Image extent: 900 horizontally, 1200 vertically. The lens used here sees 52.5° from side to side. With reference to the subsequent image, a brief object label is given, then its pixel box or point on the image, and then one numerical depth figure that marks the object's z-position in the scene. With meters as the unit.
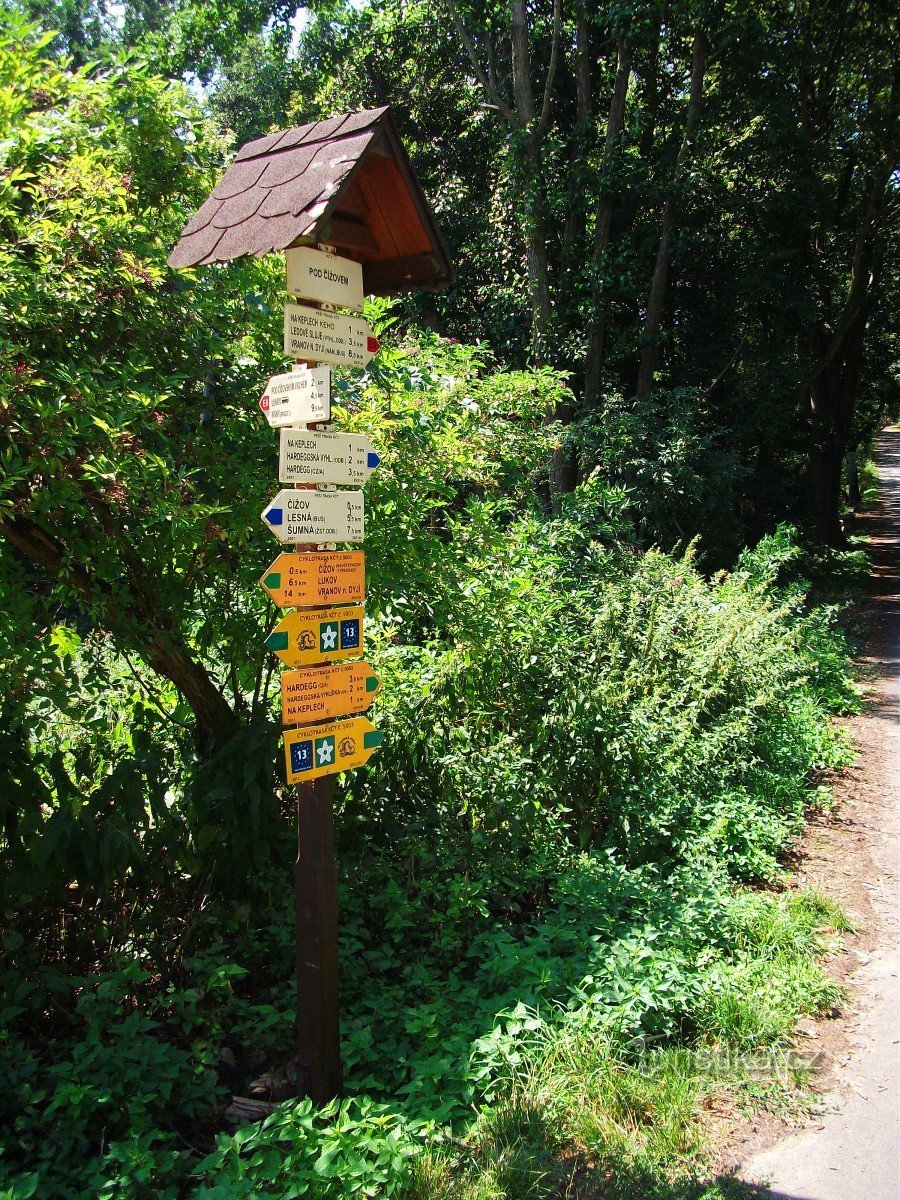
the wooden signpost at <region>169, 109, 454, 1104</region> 3.29
